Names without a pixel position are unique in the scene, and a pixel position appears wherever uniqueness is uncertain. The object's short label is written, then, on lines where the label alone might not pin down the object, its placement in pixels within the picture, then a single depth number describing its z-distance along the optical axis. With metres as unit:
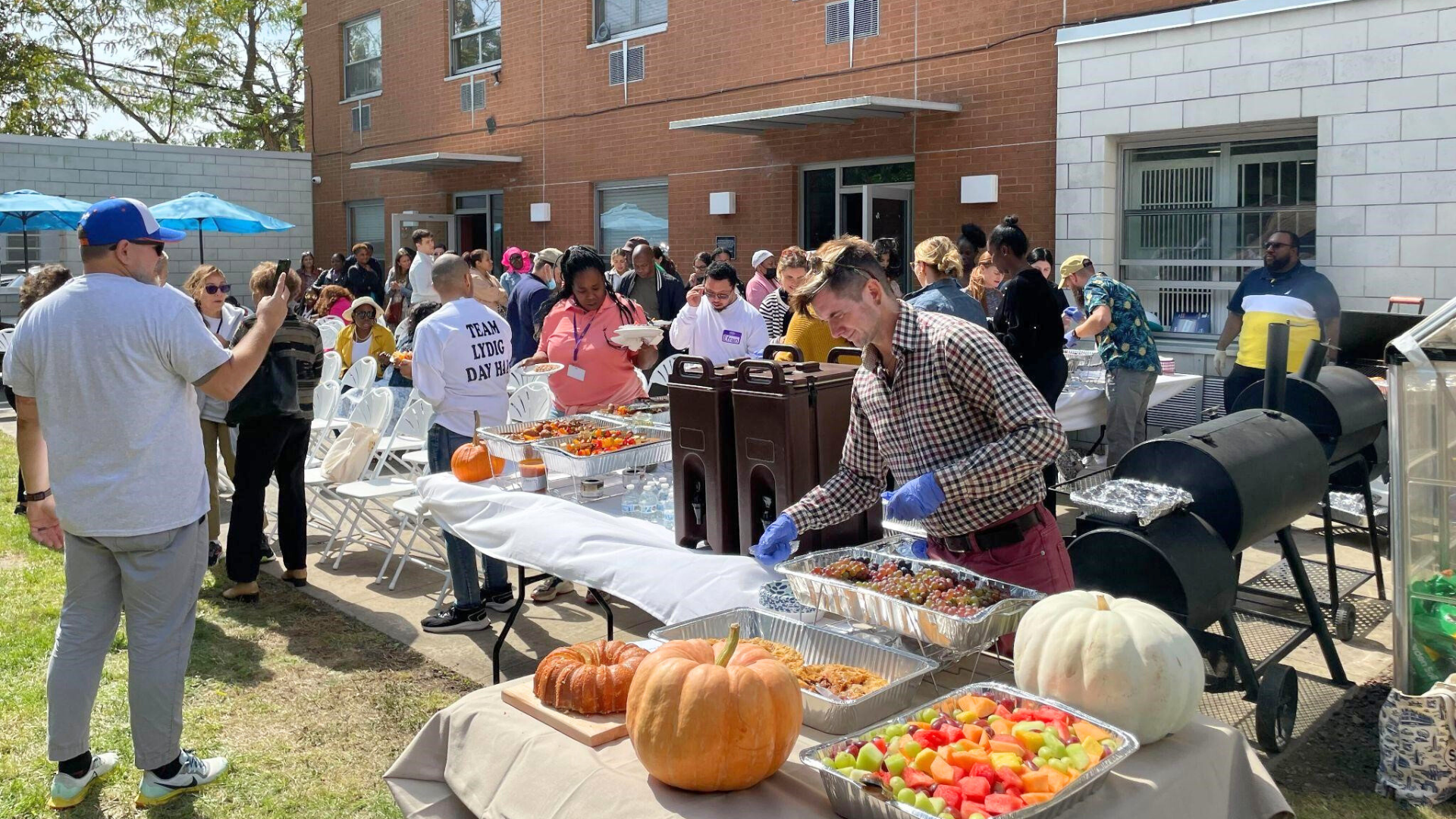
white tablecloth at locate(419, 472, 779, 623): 3.53
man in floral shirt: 8.02
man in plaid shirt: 3.05
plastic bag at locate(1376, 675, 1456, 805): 3.78
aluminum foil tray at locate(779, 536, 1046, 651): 2.69
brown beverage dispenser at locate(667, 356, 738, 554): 3.75
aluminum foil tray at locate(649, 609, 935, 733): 2.47
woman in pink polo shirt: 6.09
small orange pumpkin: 4.81
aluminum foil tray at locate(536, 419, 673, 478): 4.58
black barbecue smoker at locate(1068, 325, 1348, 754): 3.64
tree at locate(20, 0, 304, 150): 31.34
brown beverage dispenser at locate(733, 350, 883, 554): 3.54
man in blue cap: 3.67
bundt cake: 2.58
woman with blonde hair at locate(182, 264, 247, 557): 6.93
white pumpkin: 2.32
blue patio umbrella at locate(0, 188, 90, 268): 14.84
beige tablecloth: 2.21
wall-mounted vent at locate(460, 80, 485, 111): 18.41
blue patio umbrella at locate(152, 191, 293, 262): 14.62
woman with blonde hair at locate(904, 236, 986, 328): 6.38
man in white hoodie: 7.75
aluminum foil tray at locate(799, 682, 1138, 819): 1.97
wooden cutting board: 2.47
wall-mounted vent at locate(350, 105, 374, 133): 20.77
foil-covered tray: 3.64
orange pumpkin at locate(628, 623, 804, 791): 2.17
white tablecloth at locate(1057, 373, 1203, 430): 7.76
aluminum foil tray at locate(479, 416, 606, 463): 4.80
